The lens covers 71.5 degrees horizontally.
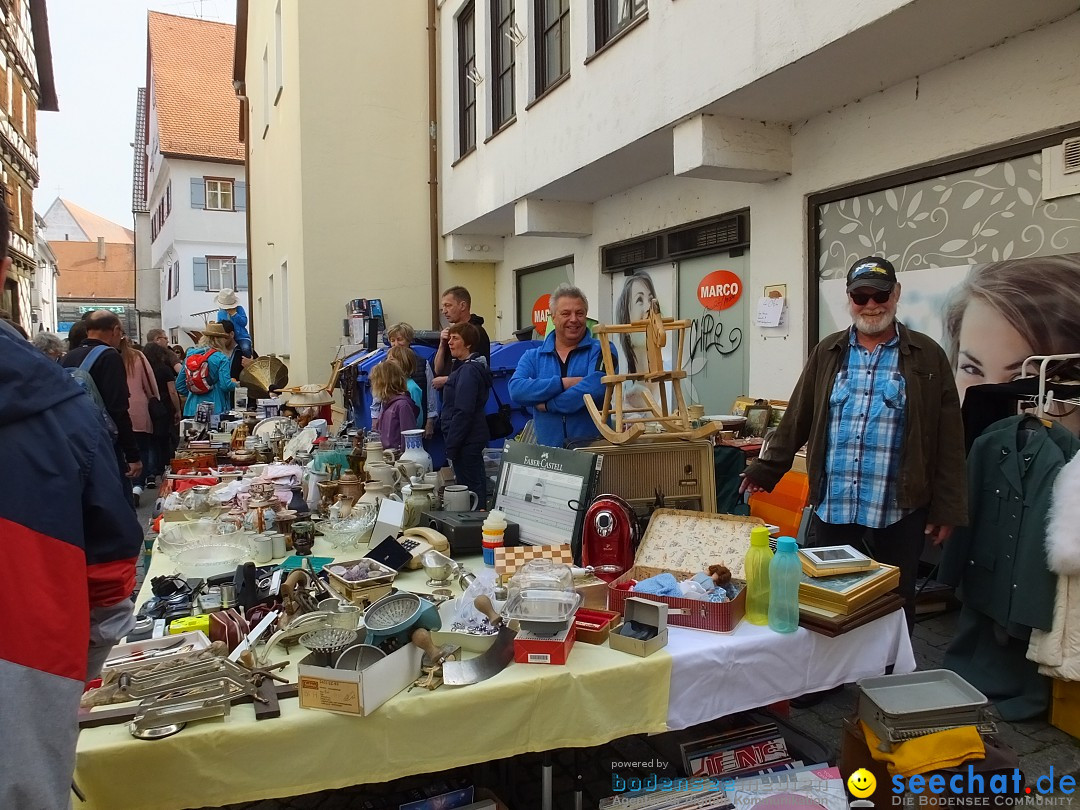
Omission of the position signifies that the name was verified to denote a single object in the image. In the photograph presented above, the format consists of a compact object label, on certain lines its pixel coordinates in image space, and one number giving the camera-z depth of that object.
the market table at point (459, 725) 1.62
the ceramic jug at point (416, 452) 4.04
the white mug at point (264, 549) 2.93
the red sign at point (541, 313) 10.05
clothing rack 3.08
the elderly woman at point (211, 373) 7.79
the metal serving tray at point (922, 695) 2.06
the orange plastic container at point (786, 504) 4.48
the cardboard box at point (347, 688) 1.67
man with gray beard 2.81
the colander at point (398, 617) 1.91
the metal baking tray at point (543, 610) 1.99
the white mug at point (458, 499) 3.22
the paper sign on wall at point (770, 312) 5.70
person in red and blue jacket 1.16
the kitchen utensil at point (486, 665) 1.84
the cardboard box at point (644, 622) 1.96
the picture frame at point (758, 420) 5.32
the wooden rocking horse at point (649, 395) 3.00
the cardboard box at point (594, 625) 2.05
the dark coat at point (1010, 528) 2.93
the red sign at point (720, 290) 6.46
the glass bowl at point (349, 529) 3.08
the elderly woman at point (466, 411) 4.80
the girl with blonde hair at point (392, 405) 5.20
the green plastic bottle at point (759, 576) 2.14
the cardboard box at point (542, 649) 1.91
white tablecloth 1.99
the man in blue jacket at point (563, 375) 3.69
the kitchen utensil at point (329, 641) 1.84
